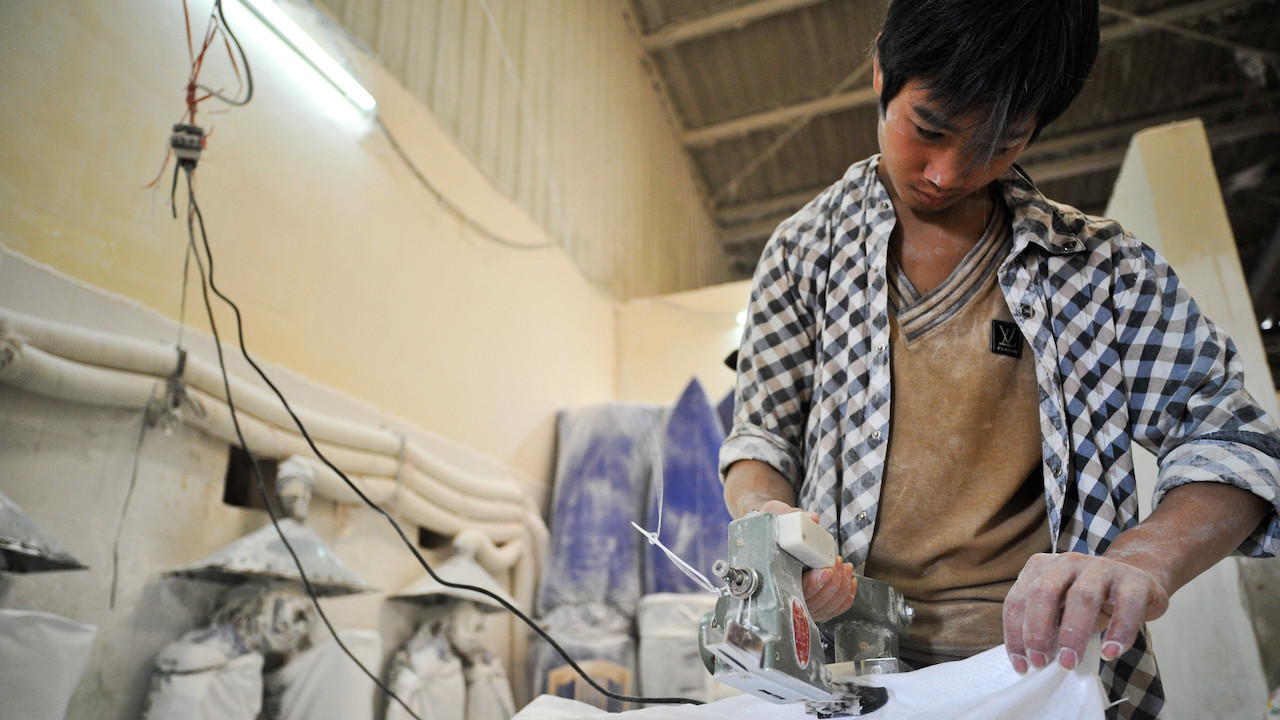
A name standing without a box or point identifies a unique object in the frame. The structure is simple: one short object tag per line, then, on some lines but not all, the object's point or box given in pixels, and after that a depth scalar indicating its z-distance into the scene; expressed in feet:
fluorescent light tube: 7.20
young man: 2.86
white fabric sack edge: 2.29
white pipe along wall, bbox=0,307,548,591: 4.80
